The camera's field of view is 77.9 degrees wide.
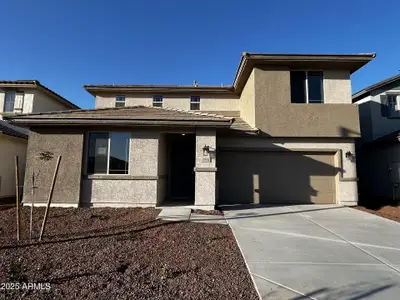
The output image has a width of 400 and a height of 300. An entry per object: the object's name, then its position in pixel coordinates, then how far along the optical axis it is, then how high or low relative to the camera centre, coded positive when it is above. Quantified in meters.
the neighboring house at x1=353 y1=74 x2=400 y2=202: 13.44 +2.64
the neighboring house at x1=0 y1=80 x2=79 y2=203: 12.48 +4.29
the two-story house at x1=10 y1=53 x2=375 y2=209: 9.58 +1.24
